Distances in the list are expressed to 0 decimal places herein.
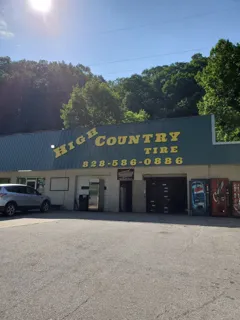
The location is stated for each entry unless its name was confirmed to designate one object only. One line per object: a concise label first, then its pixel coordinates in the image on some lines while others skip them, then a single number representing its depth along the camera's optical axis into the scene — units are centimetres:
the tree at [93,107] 4497
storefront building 1595
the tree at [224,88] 2631
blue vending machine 1616
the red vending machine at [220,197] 1567
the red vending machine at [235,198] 1557
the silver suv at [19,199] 1502
